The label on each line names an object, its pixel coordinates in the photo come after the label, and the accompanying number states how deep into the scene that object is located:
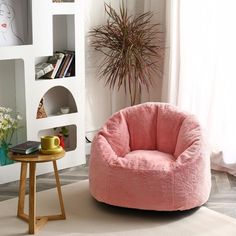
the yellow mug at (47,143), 3.16
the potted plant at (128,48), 4.58
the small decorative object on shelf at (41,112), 4.28
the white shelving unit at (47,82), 4.05
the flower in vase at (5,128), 4.03
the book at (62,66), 4.32
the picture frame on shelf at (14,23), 3.92
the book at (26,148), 3.12
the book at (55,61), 4.27
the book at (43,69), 4.23
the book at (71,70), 4.39
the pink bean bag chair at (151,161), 3.36
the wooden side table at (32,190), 3.09
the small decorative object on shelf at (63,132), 4.63
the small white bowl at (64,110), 4.52
